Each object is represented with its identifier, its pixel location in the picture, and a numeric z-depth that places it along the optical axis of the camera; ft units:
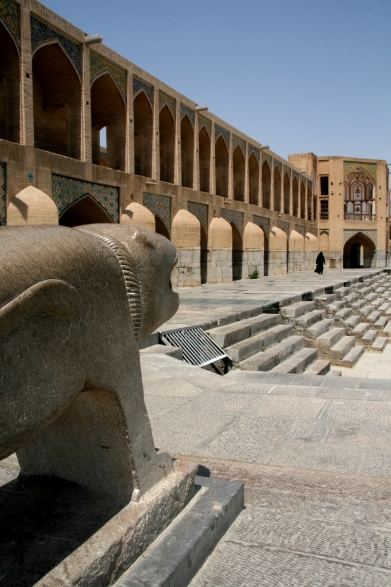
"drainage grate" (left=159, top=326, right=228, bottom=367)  20.67
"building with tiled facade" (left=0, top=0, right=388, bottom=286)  35.91
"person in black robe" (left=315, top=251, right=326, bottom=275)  83.87
